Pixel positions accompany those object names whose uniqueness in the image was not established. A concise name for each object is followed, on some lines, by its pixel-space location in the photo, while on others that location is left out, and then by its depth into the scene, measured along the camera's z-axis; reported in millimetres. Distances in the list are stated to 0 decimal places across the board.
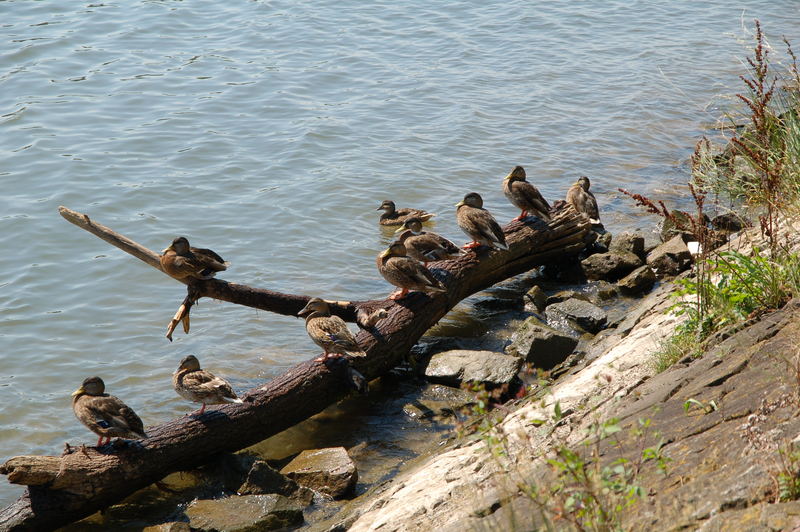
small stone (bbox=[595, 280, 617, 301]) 21922
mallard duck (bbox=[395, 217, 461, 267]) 20266
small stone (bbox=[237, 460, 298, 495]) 14078
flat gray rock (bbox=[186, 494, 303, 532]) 13227
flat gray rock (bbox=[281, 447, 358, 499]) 14117
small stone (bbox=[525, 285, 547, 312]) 21437
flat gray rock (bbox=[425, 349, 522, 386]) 17125
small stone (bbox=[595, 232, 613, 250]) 24906
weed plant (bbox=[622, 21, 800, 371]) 12180
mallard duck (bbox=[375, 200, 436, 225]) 27375
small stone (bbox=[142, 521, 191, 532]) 13133
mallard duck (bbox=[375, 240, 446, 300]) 18502
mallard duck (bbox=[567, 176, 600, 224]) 25297
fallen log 13336
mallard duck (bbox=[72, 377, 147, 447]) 14133
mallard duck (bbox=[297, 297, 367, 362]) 16641
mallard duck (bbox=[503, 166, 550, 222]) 22344
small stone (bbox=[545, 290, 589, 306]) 21703
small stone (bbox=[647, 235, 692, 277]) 22459
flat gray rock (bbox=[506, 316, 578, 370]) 18047
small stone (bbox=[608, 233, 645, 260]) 23797
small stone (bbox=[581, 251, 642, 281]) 22969
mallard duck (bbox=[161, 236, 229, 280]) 17641
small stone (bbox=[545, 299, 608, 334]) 19922
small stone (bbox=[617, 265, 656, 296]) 21844
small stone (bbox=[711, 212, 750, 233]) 23302
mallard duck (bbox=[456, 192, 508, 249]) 20359
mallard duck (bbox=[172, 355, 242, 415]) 15273
